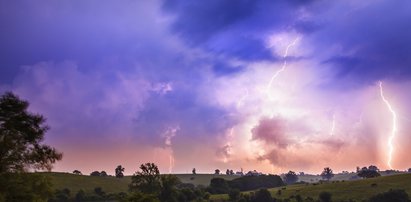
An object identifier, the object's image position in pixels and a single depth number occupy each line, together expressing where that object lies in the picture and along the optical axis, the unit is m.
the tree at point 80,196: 141.30
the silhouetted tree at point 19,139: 42.44
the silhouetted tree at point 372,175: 192.88
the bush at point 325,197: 115.62
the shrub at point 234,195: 126.81
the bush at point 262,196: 125.88
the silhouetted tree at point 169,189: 122.75
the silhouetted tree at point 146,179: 129.88
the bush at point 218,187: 155.38
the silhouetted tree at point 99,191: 154.50
